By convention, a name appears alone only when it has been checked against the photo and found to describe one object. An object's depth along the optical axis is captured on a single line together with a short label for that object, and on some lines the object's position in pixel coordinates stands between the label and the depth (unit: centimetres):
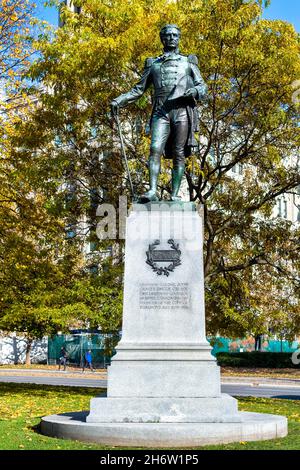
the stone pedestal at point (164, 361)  923
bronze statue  1180
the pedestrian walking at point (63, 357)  4312
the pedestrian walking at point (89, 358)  4118
